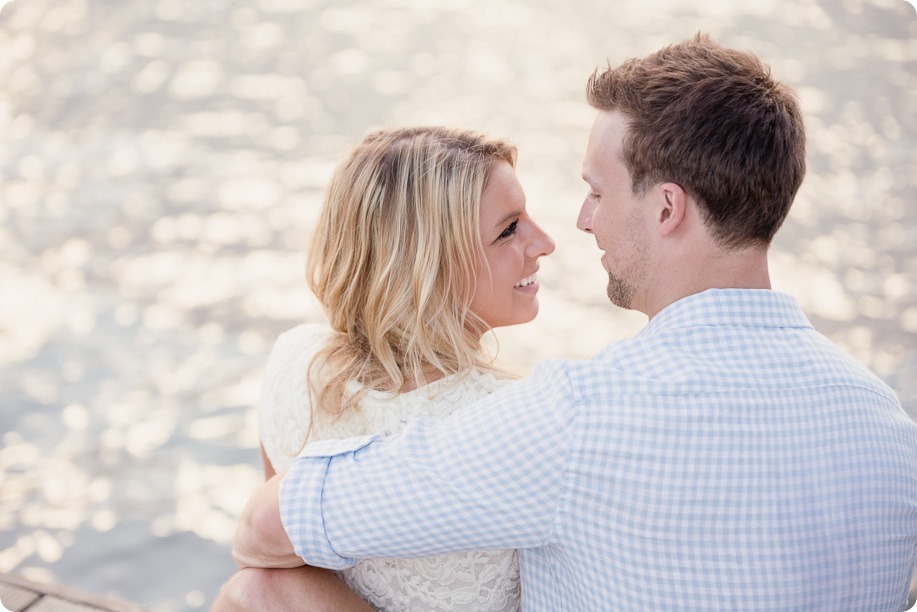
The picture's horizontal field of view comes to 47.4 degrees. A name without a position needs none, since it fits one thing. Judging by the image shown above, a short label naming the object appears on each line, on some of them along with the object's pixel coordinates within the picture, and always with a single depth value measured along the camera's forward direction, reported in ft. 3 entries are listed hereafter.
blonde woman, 7.08
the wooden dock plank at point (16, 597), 9.36
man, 5.31
